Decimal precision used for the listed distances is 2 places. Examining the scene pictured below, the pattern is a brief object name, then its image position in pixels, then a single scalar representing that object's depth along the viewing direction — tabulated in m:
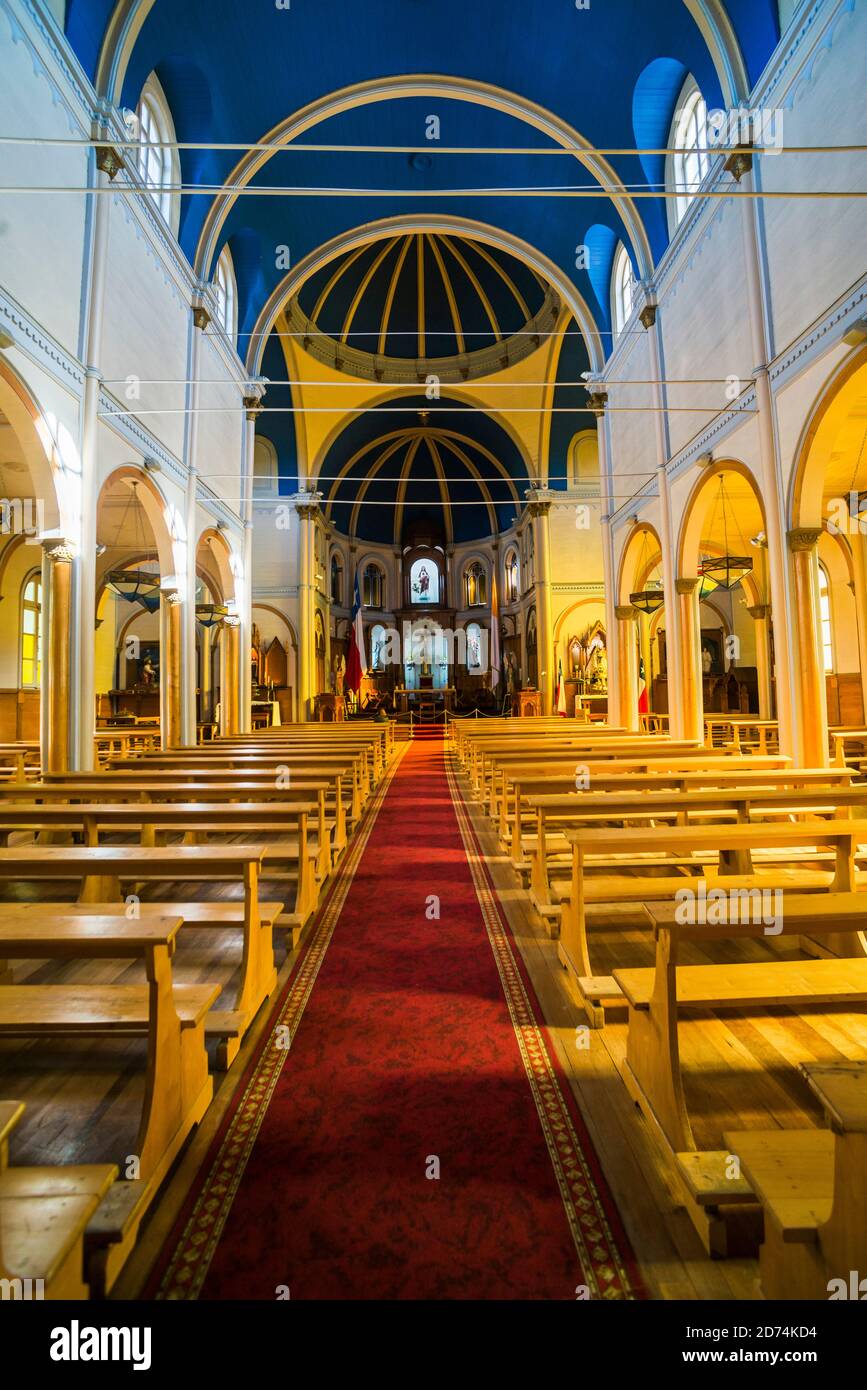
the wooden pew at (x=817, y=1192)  1.19
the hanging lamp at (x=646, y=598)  11.89
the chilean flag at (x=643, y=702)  16.16
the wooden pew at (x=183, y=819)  3.73
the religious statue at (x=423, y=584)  28.69
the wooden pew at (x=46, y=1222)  1.12
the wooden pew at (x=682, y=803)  3.82
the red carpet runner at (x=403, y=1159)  1.63
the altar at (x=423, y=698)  23.68
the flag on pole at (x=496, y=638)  22.84
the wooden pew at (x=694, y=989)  2.01
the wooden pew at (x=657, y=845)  3.11
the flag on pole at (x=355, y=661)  18.97
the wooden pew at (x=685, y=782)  4.65
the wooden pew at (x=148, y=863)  2.80
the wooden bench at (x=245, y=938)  2.48
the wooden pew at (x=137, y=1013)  1.85
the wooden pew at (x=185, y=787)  4.58
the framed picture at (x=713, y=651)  21.02
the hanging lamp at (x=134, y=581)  10.78
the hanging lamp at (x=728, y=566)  10.12
